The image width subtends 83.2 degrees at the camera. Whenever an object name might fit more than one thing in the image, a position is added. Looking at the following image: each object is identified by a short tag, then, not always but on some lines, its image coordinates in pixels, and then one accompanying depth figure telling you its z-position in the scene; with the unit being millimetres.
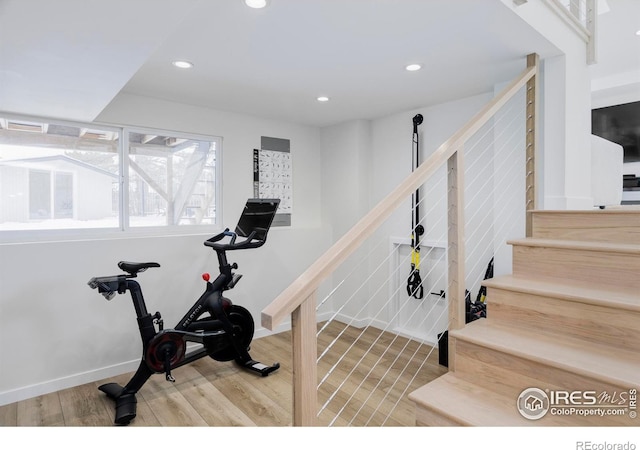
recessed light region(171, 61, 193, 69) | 2402
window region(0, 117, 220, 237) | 2705
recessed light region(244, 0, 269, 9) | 1705
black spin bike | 2420
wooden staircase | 1303
